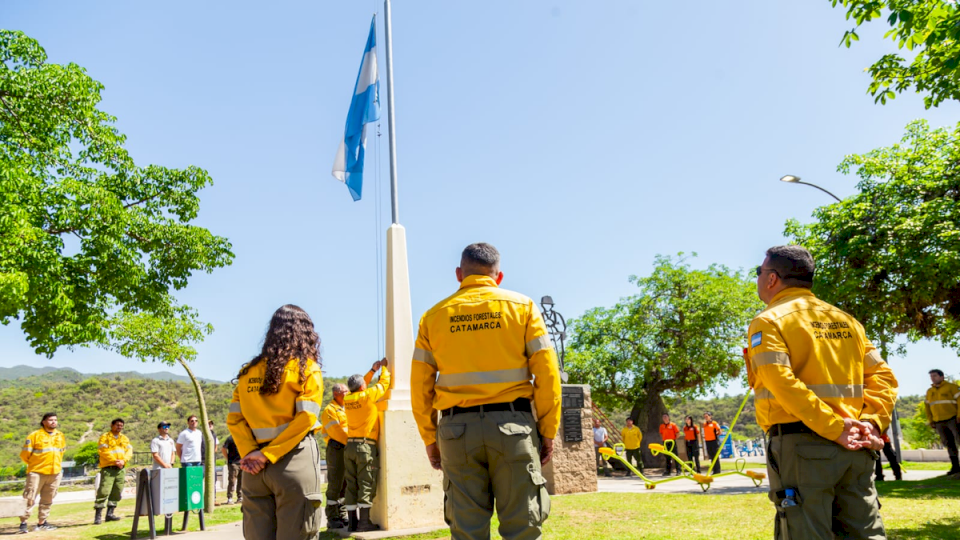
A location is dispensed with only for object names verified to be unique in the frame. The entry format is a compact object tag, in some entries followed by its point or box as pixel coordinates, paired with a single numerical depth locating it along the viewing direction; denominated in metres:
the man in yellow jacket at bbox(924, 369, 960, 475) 11.95
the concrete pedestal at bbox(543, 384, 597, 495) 12.33
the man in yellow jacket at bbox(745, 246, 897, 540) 3.28
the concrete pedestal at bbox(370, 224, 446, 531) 7.89
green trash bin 9.66
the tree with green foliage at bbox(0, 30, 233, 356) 11.68
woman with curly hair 4.23
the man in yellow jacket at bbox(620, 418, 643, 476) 20.53
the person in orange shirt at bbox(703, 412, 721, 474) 18.20
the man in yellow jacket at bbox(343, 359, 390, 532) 8.20
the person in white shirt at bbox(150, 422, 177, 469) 11.88
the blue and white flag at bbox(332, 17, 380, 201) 11.44
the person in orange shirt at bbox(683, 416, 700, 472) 17.98
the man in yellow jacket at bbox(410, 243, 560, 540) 3.59
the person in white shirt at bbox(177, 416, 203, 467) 14.45
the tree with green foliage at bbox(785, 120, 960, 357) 11.73
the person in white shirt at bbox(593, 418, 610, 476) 21.19
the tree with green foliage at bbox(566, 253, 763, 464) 28.14
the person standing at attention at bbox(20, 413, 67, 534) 11.67
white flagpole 9.57
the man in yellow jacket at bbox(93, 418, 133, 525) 12.44
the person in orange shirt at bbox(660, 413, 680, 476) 20.34
